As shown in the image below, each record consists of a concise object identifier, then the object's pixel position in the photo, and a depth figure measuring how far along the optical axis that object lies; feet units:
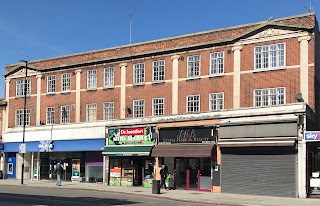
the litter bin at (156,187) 91.09
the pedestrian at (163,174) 101.45
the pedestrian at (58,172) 113.54
